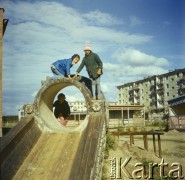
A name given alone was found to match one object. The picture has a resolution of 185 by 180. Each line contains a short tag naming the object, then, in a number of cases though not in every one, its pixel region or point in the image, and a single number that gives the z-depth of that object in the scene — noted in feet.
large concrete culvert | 17.87
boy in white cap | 20.44
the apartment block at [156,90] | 166.49
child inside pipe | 23.24
